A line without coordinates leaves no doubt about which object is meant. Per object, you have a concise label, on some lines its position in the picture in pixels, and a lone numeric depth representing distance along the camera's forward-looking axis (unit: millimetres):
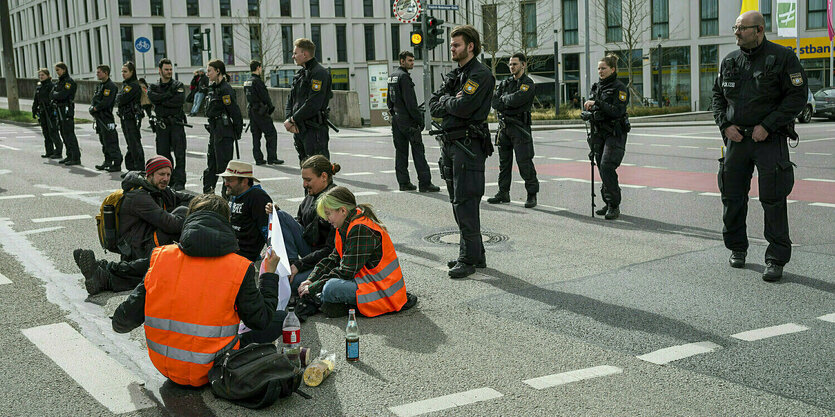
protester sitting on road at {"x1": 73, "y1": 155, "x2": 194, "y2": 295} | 7387
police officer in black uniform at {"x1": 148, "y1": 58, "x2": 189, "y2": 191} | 13883
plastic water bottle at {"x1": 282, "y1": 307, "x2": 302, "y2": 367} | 5383
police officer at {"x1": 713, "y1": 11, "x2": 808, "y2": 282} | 7246
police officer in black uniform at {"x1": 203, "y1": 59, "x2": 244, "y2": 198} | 13352
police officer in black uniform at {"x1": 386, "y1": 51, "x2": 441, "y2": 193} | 13211
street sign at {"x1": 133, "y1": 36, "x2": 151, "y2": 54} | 32797
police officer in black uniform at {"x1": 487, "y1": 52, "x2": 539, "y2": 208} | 11711
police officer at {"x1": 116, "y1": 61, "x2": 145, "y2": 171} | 15219
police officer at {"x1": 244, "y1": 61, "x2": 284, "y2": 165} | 17797
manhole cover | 9367
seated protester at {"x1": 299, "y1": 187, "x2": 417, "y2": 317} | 6273
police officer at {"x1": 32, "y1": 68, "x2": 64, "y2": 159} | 18484
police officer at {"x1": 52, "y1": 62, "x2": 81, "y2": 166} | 17547
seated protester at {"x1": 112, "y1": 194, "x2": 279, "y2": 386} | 4680
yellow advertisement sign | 44844
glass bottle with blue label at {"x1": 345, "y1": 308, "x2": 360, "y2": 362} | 5367
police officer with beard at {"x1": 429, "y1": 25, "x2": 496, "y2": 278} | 7547
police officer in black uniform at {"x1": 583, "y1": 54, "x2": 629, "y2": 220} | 10680
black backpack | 4578
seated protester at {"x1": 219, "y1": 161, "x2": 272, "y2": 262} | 7570
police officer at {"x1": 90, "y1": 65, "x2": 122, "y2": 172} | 16100
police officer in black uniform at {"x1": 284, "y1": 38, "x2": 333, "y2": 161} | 11914
